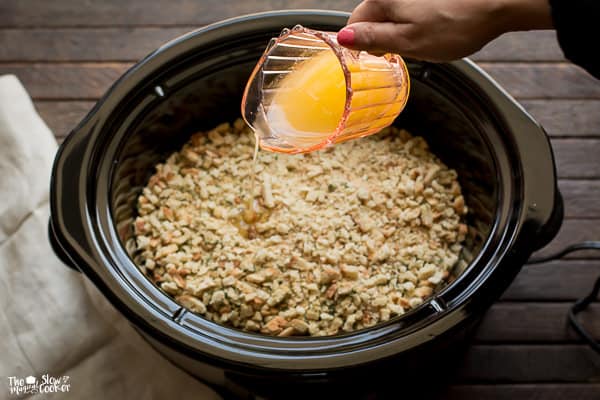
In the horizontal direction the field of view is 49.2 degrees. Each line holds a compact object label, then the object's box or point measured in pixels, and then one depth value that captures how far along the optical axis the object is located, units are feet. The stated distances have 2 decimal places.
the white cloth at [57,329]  4.07
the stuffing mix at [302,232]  3.73
